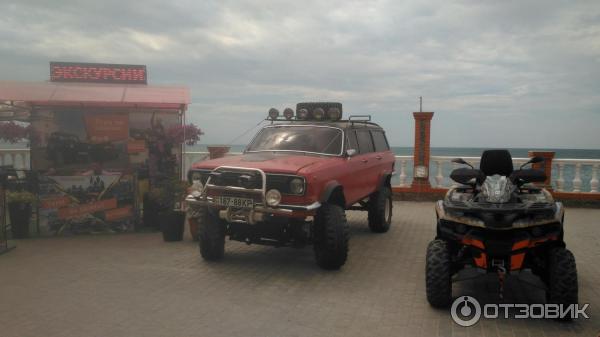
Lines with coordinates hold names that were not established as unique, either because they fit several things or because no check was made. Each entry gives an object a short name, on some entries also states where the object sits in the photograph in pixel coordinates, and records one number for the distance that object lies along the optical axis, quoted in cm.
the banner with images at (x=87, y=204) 865
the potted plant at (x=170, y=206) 819
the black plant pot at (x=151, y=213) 901
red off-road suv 599
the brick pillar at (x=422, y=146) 1327
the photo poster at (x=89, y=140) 905
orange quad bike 466
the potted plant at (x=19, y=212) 838
